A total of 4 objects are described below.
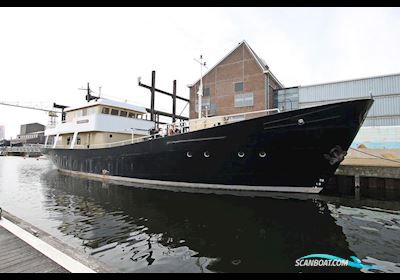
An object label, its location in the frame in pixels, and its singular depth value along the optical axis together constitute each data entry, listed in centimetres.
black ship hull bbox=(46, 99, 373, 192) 961
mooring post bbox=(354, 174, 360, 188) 1465
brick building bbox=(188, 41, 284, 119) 2898
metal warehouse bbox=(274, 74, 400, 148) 2262
